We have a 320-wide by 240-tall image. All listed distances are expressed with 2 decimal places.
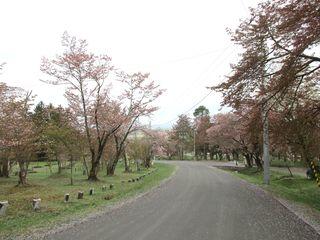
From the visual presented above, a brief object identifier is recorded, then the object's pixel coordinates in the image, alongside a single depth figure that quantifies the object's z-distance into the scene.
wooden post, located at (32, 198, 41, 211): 8.58
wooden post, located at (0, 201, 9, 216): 7.93
